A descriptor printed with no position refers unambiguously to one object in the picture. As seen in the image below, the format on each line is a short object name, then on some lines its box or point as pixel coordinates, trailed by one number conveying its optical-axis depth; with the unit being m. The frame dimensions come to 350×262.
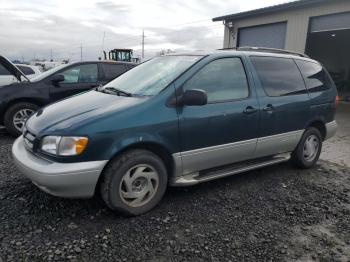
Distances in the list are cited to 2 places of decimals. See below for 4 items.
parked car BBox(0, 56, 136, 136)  6.26
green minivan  3.03
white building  11.27
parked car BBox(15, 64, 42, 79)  10.14
